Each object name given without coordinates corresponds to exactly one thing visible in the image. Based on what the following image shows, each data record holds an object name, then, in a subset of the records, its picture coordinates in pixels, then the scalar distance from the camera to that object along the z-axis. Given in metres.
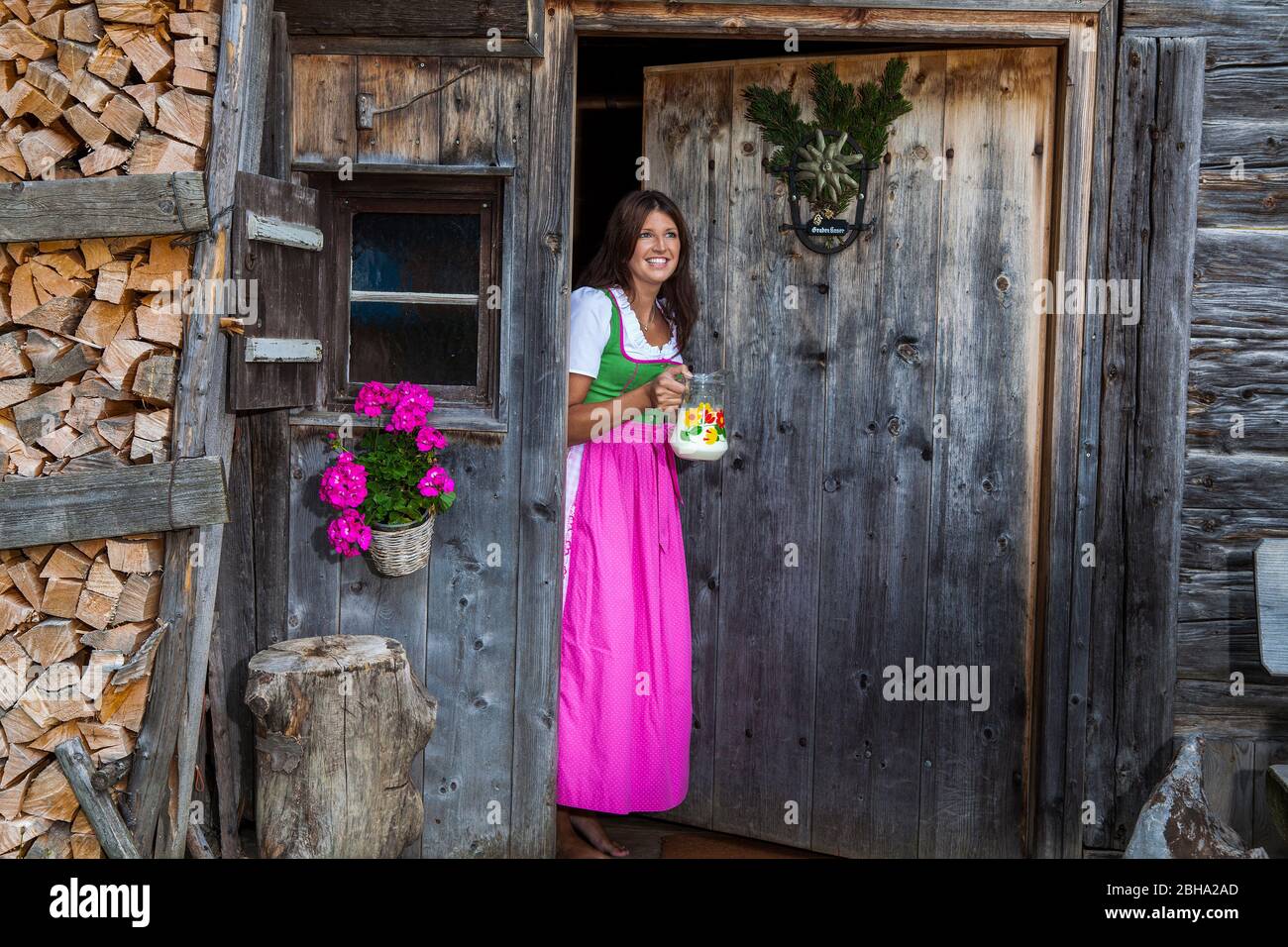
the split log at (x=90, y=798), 2.95
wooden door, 3.67
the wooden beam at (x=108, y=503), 2.93
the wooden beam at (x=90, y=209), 2.92
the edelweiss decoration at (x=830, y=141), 3.70
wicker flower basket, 3.37
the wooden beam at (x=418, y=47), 3.39
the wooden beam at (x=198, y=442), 2.98
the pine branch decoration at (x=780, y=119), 3.79
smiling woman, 3.68
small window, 3.63
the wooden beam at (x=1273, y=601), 3.20
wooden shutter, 3.07
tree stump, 3.16
